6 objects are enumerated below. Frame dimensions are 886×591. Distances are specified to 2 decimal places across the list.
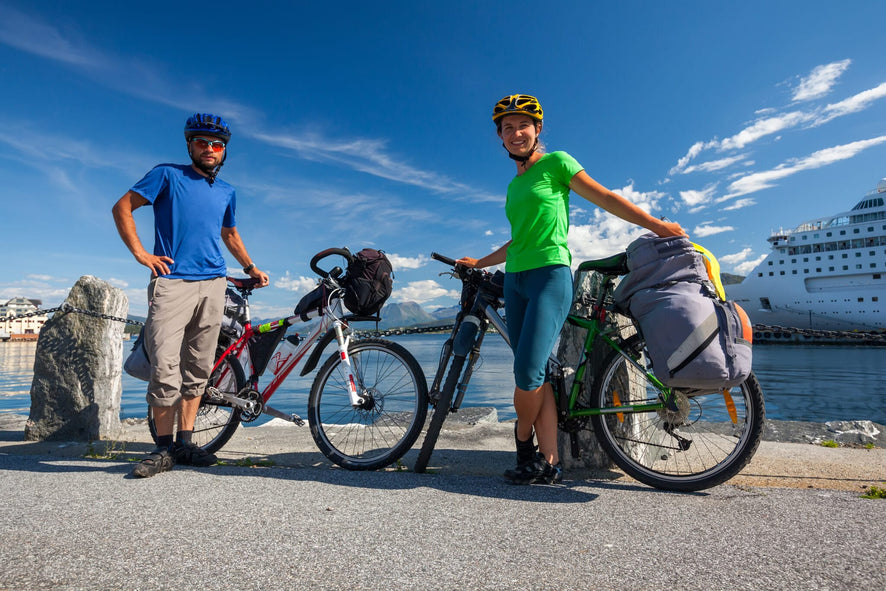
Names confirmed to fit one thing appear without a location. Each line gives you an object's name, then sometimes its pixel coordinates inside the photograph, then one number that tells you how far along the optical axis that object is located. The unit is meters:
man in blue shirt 3.29
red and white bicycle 3.48
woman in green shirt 2.79
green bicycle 2.71
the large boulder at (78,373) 4.60
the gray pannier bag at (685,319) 2.40
